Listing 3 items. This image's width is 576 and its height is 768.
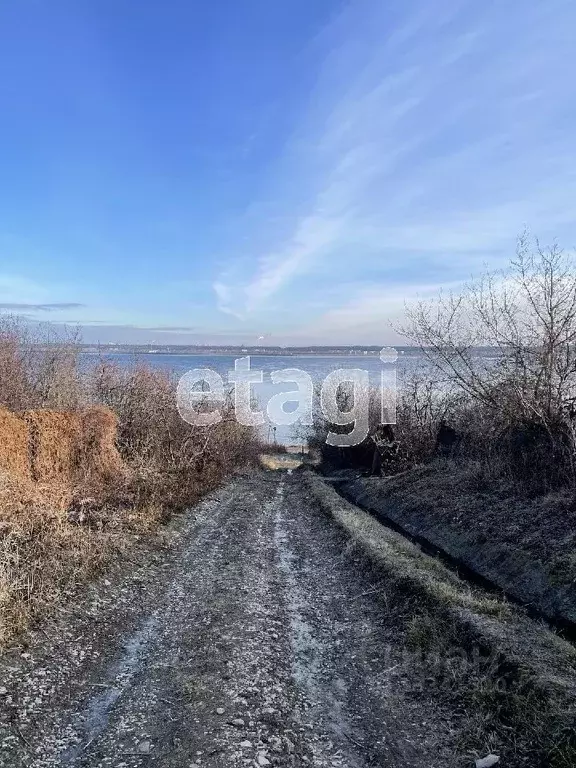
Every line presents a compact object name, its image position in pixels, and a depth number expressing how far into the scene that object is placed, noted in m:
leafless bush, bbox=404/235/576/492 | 12.45
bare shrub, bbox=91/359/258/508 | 15.99
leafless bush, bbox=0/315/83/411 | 17.89
